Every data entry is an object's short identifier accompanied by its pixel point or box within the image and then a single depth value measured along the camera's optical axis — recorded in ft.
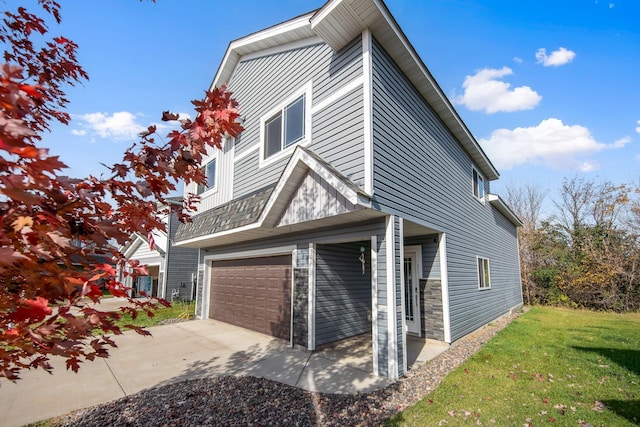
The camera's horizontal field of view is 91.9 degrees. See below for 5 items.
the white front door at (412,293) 27.89
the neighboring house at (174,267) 53.42
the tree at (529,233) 61.98
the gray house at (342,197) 18.81
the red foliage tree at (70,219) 3.77
